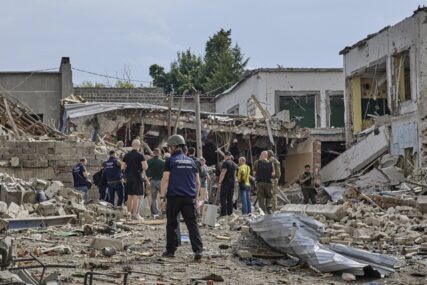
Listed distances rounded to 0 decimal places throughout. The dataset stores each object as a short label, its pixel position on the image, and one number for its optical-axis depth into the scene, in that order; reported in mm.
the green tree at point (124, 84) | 56538
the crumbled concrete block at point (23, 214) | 13418
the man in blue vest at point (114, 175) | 16438
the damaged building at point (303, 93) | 36531
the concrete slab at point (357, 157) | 26127
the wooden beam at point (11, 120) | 21155
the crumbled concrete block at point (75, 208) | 14266
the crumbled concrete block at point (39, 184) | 15781
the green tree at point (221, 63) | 57469
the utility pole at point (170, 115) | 24281
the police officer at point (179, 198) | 9398
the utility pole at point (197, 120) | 21156
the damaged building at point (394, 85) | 24312
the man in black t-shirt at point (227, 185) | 16672
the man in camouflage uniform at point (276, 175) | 17703
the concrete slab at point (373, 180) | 23731
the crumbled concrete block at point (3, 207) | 13141
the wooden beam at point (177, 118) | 23959
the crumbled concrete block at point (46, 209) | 13938
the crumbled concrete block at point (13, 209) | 13344
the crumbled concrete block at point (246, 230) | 10238
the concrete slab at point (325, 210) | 14922
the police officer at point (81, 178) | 17266
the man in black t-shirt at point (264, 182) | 17047
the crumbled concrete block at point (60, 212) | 13977
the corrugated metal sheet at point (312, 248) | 8484
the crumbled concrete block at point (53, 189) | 15539
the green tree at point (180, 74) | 60156
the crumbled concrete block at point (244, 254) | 9531
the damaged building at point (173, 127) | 25562
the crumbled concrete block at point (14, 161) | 19391
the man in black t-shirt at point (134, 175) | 14867
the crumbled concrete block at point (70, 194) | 15438
